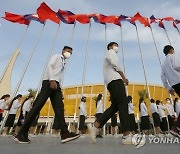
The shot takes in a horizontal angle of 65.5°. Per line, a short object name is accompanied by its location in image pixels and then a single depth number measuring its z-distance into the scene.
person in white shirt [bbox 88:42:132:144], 2.40
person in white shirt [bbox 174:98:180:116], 5.65
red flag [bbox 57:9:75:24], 7.94
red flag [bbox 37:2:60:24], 7.48
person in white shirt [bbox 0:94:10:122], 5.70
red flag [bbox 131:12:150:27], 8.42
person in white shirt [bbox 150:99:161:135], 5.75
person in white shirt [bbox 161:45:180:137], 2.71
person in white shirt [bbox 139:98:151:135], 5.99
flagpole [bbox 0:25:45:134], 5.45
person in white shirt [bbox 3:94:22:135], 5.61
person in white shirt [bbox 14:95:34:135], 5.27
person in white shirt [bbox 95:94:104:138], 5.83
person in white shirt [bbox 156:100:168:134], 6.44
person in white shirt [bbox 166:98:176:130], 6.48
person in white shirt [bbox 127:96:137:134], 5.67
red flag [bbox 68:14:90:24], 8.56
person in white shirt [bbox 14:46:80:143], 2.55
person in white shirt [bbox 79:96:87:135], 6.27
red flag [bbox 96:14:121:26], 8.61
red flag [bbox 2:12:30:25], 7.46
